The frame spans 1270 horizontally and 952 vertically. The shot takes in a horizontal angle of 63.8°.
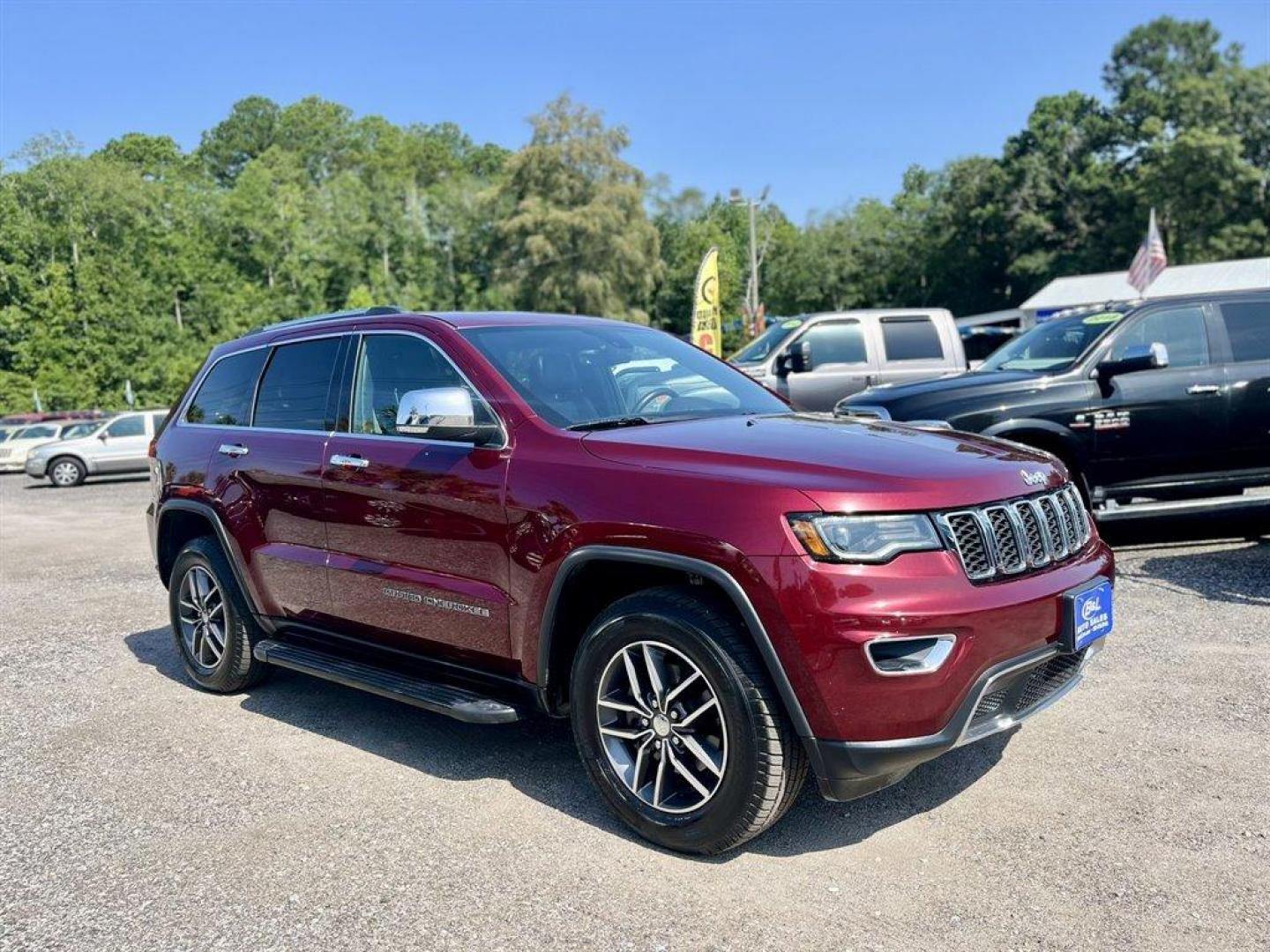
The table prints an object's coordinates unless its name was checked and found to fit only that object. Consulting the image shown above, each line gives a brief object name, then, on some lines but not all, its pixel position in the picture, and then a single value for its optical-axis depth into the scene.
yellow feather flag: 19.36
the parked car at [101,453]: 24.38
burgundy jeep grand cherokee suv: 3.05
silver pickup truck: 12.32
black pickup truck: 7.64
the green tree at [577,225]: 54.53
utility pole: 33.72
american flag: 20.09
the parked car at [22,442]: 29.78
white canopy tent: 42.66
